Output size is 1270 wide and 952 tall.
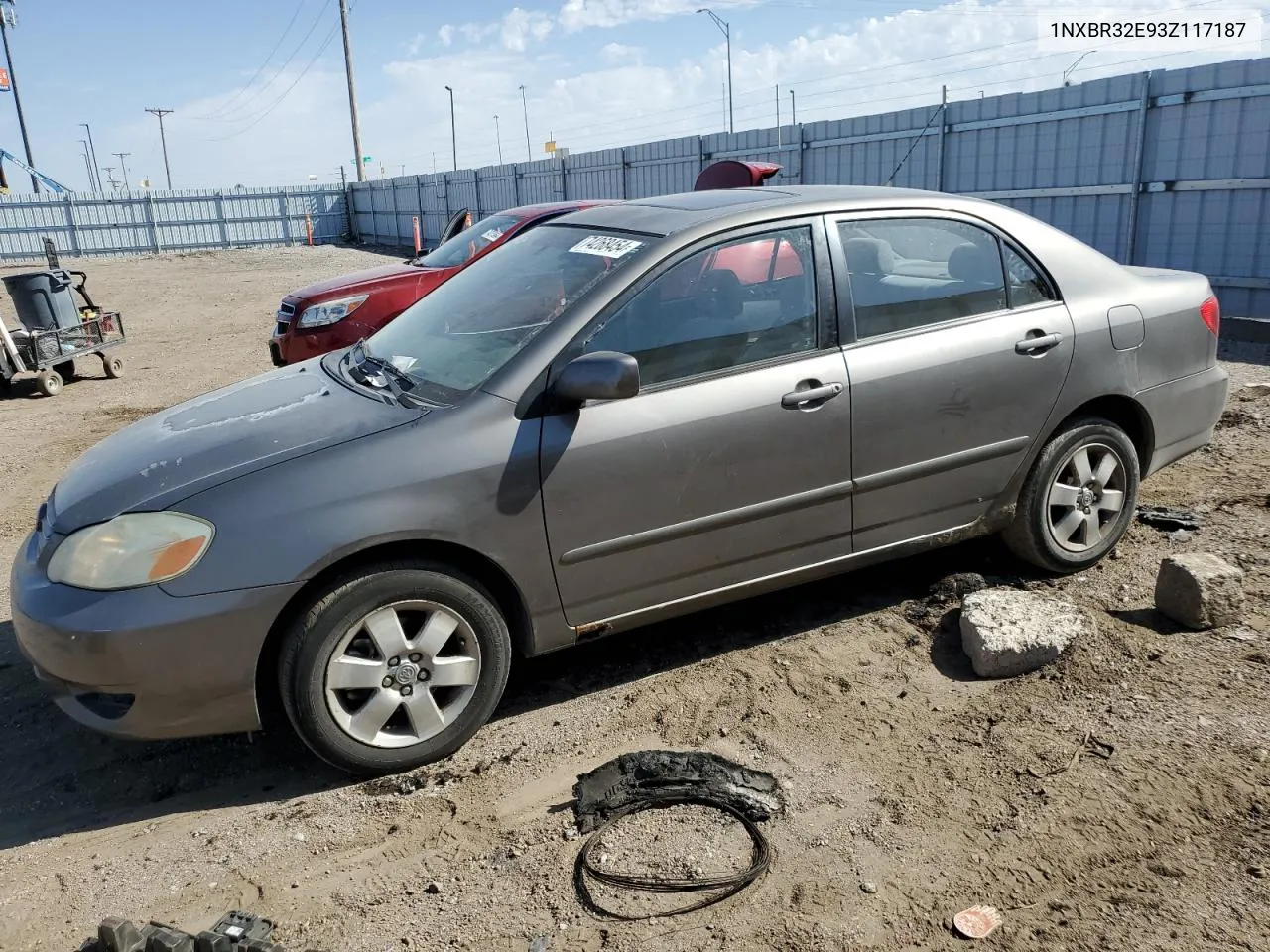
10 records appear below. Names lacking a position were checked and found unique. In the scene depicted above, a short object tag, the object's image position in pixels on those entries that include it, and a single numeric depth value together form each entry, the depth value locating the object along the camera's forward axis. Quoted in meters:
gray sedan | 3.05
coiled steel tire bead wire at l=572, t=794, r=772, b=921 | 2.67
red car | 8.49
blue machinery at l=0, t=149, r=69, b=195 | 36.12
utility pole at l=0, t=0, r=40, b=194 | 48.25
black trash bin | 10.70
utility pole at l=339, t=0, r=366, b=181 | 37.12
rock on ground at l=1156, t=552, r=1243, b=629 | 3.95
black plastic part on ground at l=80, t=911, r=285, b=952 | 2.44
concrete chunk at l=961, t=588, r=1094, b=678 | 3.71
